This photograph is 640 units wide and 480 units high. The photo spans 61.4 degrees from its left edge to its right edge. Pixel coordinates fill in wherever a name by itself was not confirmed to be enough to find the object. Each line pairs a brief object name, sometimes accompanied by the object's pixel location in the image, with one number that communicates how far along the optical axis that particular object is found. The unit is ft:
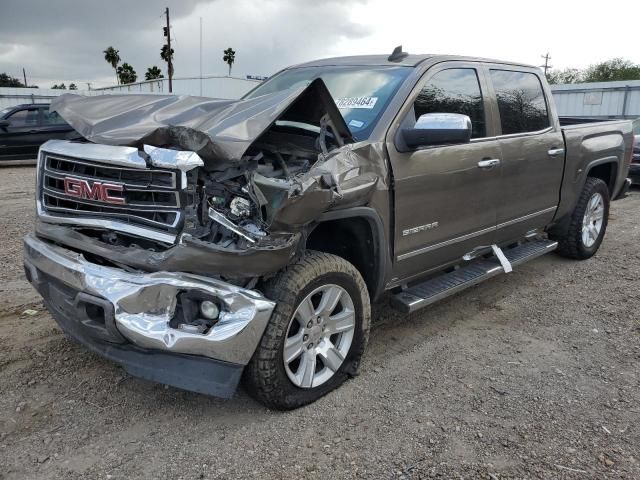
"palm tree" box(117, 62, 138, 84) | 195.83
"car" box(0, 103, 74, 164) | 44.14
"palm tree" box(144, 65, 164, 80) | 194.70
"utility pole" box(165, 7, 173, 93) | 112.36
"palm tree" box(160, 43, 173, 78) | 156.57
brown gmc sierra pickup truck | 8.34
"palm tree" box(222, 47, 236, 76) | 212.02
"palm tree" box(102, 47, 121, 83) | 206.90
